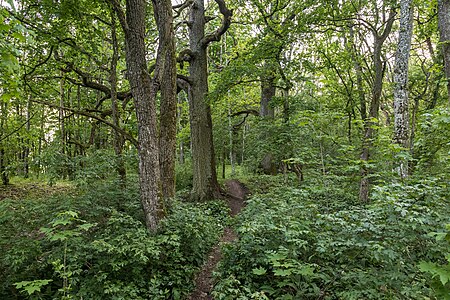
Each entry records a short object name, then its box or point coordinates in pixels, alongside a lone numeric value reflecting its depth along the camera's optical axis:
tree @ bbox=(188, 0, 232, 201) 9.78
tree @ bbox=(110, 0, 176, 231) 5.16
